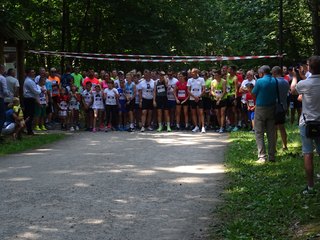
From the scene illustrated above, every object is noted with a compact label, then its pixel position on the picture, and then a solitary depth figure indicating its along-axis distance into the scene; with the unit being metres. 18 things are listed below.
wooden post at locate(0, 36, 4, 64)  18.16
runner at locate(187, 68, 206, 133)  17.95
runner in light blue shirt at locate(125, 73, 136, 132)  18.53
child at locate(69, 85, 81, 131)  18.98
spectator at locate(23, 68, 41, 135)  16.81
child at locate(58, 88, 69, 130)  19.05
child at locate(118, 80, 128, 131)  18.67
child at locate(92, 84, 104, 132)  18.45
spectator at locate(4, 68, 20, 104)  16.22
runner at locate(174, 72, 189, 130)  18.20
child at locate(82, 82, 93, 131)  18.67
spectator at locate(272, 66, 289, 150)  10.95
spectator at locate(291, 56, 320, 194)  7.72
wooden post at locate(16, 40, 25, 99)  19.22
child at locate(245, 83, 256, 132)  16.36
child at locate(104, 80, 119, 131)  18.44
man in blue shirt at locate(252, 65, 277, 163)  10.86
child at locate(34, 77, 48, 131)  17.97
